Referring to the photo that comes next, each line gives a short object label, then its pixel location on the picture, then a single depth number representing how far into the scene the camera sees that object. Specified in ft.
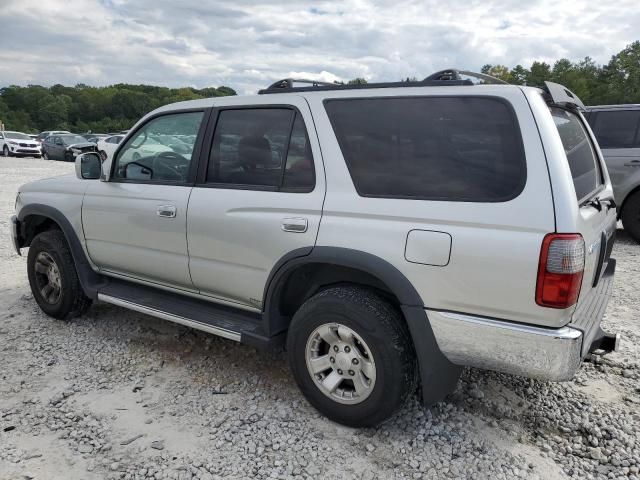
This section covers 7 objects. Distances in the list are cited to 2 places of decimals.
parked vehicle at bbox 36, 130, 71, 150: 114.23
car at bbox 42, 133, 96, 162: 85.51
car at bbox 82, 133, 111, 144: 94.72
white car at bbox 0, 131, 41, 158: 92.99
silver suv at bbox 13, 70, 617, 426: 7.46
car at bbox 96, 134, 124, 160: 67.56
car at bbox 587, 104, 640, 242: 24.14
